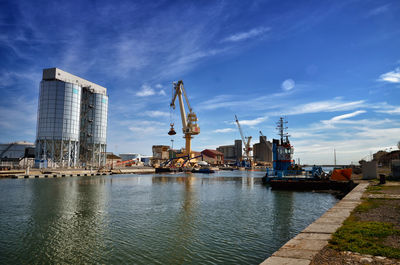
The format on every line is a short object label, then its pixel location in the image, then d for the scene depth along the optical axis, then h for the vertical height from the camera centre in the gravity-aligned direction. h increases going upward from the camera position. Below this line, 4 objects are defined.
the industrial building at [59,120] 96.88 +14.43
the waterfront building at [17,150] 114.36 +3.80
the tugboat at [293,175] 41.06 -3.06
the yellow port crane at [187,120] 127.12 +19.00
